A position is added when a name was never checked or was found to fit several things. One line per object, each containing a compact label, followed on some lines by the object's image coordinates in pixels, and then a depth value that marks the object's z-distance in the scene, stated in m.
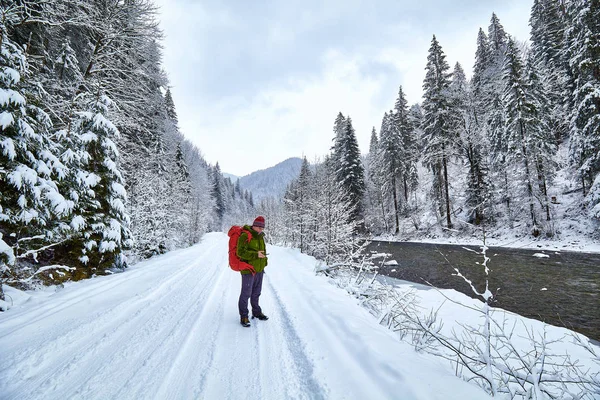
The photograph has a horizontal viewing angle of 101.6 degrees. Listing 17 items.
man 4.32
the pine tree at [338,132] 33.22
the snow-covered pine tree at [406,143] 33.31
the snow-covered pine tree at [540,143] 18.77
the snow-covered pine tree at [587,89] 14.93
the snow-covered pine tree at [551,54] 22.83
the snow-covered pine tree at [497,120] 21.78
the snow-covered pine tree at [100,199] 7.98
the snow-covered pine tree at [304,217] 18.17
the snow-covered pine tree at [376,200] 34.87
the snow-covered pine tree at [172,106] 32.70
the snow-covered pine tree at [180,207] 23.42
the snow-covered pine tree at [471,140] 20.05
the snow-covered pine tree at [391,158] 31.36
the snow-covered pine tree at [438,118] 24.27
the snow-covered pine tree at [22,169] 5.34
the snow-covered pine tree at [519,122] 19.09
